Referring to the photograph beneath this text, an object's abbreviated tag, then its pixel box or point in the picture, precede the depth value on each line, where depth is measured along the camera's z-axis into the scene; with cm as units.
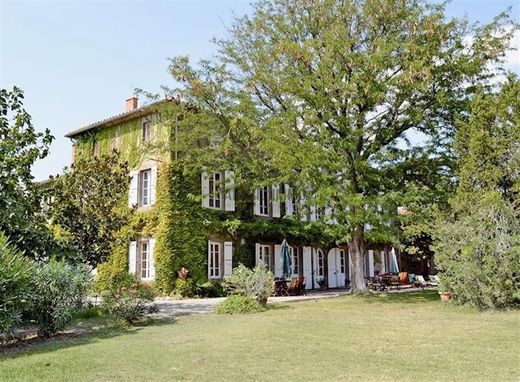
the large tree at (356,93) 1580
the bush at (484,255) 1228
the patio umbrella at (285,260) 2050
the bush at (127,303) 1129
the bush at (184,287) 1923
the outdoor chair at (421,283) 2339
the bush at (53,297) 985
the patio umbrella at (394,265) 2572
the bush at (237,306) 1347
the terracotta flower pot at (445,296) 1474
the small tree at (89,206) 1402
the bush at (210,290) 1964
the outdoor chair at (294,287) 1969
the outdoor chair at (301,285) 2005
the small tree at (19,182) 1204
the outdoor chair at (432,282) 2532
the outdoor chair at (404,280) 2286
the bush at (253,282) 1476
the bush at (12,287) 860
